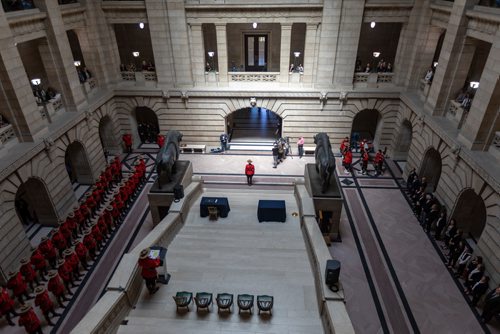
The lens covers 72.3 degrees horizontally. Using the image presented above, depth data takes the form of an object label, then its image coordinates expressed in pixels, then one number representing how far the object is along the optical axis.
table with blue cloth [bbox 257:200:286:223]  14.74
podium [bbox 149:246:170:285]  9.93
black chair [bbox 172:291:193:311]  9.23
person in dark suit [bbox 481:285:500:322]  10.95
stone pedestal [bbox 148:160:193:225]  15.45
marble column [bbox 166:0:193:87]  19.84
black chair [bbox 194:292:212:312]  9.24
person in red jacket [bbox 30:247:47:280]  12.82
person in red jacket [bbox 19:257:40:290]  12.13
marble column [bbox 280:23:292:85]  20.12
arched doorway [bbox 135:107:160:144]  25.02
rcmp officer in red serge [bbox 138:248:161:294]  9.57
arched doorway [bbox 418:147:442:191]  17.97
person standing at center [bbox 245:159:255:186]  19.17
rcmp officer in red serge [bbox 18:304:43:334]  10.05
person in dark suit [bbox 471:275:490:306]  11.68
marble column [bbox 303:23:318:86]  20.17
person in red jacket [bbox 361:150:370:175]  20.42
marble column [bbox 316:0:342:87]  19.34
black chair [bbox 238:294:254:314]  9.16
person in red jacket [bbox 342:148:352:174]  20.56
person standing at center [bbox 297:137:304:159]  22.26
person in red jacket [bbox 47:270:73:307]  11.47
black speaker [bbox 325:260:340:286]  9.39
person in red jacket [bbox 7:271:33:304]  11.66
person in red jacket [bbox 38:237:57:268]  13.28
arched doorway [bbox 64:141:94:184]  19.16
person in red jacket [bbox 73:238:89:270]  13.12
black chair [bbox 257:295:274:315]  9.14
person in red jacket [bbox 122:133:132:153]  23.02
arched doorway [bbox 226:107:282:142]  25.42
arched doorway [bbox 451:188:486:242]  14.62
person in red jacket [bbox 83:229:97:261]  13.82
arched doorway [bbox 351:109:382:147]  26.19
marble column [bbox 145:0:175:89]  19.92
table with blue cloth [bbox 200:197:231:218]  15.05
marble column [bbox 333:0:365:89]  19.34
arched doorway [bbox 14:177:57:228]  15.77
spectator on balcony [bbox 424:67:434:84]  19.05
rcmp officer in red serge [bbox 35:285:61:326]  10.63
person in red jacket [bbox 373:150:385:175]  20.20
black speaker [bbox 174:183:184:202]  14.97
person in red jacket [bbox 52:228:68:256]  13.86
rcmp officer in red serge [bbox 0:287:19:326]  11.02
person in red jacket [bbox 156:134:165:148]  22.56
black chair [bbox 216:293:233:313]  9.21
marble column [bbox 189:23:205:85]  20.50
